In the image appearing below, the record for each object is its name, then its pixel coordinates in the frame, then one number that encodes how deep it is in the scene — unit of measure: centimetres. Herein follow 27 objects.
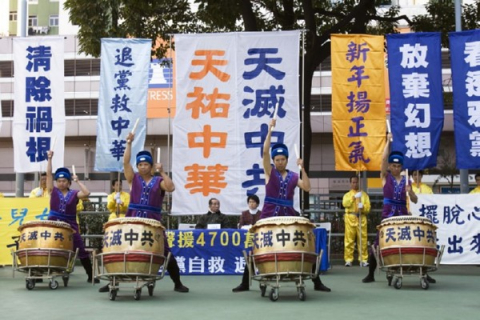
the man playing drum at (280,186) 863
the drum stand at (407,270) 947
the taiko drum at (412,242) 941
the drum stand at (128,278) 821
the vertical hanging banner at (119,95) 1290
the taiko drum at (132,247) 823
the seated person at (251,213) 1242
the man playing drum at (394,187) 998
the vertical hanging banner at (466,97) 1248
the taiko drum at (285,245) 818
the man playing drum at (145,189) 875
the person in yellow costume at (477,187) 1355
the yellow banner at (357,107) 1292
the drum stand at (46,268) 942
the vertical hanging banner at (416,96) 1265
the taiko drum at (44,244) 943
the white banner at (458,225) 1249
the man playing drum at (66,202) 1013
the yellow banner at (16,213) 1254
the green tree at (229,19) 1598
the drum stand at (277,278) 810
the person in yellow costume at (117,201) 1439
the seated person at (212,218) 1302
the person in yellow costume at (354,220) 1405
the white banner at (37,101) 1312
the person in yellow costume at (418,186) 1373
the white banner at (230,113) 1241
